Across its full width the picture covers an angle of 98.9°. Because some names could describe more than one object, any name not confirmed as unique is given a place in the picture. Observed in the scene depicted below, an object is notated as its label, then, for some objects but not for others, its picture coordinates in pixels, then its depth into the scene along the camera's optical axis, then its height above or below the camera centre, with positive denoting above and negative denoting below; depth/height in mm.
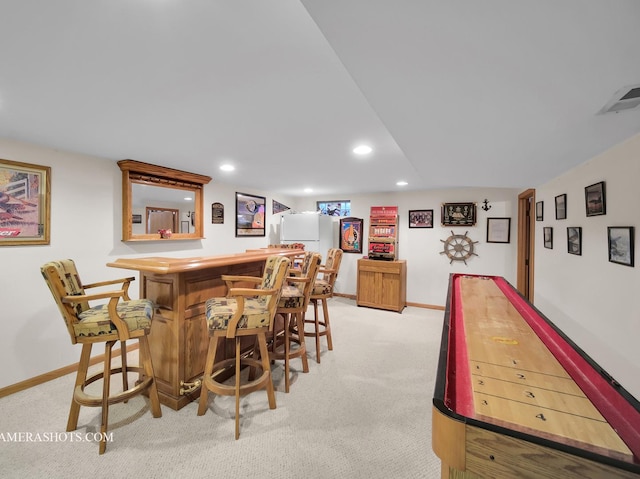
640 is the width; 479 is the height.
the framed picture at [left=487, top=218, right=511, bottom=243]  4559 +185
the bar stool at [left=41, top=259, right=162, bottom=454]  1705 -549
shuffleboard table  713 -562
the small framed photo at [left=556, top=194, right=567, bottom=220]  2574 +333
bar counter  2156 -664
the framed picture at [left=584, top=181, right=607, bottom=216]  1918 +307
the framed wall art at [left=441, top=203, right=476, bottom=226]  4793 +480
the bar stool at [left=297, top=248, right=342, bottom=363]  3008 -580
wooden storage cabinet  4930 -805
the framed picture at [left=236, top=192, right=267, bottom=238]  4852 +487
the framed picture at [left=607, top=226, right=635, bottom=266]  1606 -17
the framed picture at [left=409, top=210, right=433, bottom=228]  5172 +429
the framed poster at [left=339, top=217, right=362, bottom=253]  5867 +126
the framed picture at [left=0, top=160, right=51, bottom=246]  2365 +335
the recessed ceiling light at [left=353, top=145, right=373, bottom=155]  2521 +867
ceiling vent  1104 +614
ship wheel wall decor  4836 -112
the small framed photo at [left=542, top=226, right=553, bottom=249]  2936 +50
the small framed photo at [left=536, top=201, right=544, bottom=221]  3268 +374
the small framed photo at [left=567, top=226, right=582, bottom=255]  2258 +9
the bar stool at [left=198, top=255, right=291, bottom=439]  1881 -565
